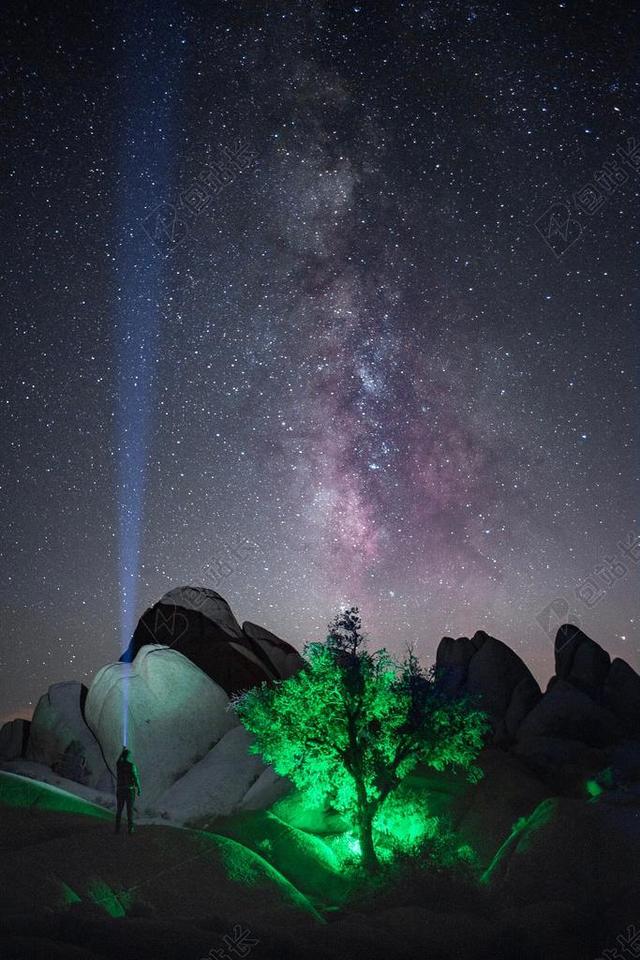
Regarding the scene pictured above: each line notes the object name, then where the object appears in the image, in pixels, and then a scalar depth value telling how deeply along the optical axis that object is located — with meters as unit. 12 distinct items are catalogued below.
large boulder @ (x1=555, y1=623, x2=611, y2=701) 50.84
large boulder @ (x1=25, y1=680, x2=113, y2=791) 37.88
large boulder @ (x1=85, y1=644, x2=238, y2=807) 35.00
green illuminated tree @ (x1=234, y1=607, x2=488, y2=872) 25.19
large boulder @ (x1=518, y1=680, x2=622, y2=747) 41.09
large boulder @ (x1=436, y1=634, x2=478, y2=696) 53.59
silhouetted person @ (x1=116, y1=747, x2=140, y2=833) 20.05
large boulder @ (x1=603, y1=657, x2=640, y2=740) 47.22
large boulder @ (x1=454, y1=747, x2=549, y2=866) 26.56
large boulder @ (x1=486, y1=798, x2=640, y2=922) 18.39
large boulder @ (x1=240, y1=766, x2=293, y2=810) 29.52
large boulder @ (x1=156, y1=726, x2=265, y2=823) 30.22
